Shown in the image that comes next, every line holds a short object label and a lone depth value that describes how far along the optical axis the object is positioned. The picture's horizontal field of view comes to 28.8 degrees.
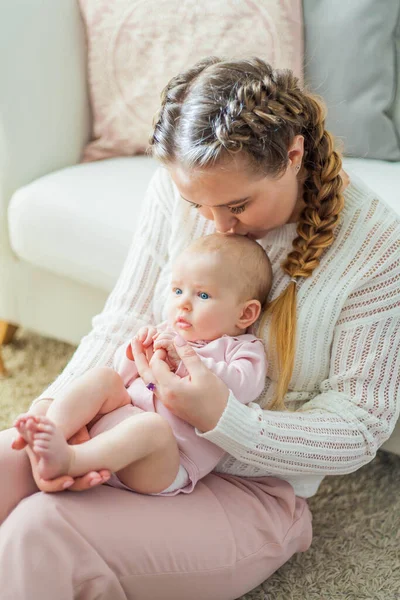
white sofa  1.80
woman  1.11
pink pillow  1.90
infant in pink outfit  1.13
